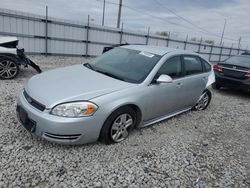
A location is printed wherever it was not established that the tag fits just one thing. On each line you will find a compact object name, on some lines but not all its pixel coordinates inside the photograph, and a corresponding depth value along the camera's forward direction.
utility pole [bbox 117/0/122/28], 17.94
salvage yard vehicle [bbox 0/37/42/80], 5.90
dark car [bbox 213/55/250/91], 6.74
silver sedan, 2.64
